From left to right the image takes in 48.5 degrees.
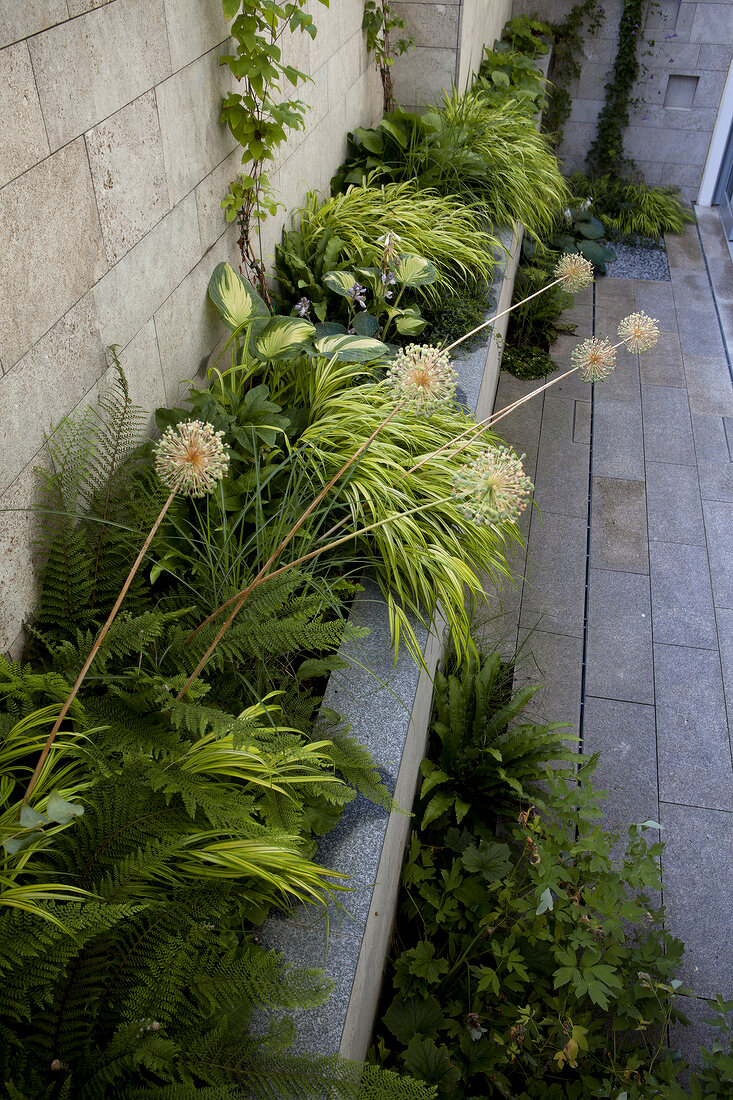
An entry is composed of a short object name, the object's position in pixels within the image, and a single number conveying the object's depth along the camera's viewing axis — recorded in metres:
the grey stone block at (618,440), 4.40
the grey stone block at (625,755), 2.81
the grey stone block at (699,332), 5.37
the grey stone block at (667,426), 4.48
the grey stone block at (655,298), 5.76
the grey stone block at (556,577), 3.52
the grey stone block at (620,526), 3.83
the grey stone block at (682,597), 3.46
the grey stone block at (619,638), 3.24
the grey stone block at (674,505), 3.98
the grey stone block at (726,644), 3.22
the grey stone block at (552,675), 3.11
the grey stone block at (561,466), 4.16
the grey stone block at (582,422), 4.61
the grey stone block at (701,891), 2.39
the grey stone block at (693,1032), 2.21
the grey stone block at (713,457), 4.23
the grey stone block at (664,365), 5.07
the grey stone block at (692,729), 2.88
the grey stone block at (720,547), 3.66
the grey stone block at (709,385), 4.84
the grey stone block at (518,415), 4.60
